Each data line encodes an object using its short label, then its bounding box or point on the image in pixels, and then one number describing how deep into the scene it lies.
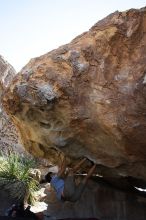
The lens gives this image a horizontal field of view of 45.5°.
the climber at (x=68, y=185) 3.19
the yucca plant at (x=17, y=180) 5.63
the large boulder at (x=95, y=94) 2.81
